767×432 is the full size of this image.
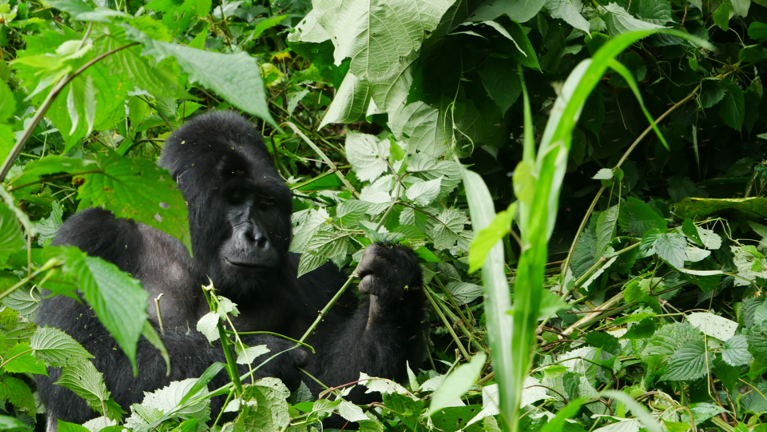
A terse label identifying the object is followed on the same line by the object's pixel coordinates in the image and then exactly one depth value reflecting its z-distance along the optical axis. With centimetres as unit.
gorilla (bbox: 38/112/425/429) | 439
